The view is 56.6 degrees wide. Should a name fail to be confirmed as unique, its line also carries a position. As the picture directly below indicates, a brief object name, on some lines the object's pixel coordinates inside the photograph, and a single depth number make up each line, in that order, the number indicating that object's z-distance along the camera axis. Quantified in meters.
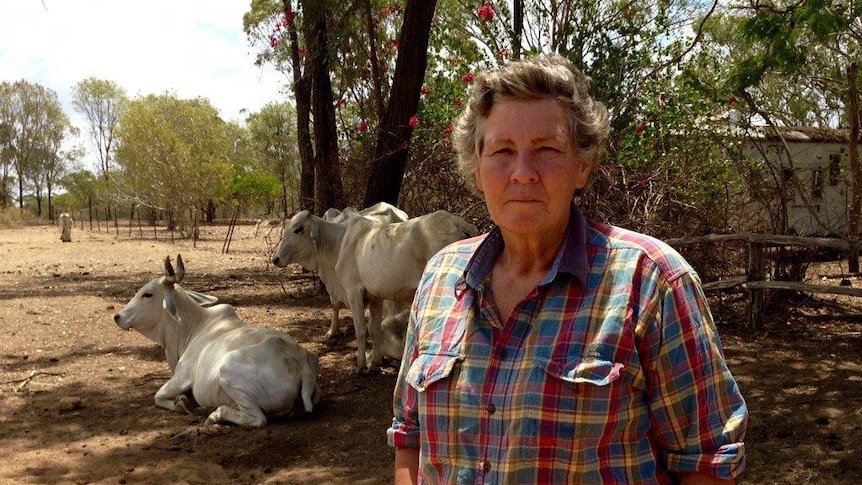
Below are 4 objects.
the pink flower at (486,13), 8.90
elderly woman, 1.59
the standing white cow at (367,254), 7.15
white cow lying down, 6.25
